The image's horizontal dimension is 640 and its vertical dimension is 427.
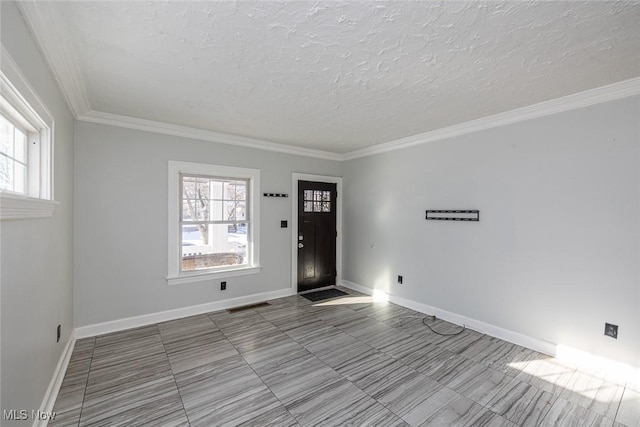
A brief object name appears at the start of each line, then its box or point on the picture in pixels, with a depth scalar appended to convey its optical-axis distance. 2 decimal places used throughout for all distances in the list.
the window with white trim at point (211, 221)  3.64
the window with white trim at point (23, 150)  1.37
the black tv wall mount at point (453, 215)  3.35
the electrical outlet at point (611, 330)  2.43
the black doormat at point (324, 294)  4.51
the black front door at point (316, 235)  4.80
